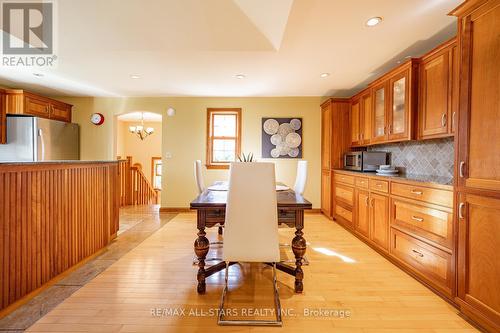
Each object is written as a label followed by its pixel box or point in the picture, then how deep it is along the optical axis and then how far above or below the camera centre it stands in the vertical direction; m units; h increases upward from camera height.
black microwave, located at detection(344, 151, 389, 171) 3.67 +0.07
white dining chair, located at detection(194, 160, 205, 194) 3.14 -0.18
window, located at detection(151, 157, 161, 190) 8.42 -0.29
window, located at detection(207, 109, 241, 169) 5.03 +0.51
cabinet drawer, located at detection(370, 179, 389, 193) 2.74 -0.26
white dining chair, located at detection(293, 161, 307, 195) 3.11 -0.18
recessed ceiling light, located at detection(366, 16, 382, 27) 2.20 +1.36
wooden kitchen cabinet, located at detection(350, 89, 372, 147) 3.71 +0.76
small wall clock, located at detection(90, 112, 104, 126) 5.03 +0.93
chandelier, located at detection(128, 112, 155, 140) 6.51 +0.93
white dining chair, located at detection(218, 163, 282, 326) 1.74 -0.42
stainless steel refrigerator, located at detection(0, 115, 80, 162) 3.96 +0.39
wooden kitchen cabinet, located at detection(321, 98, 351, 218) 4.38 +0.52
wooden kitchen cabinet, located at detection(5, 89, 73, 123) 3.94 +1.02
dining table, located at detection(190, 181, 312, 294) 1.85 -0.46
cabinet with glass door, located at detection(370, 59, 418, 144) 2.70 +0.77
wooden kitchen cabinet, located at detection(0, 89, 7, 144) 3.85 +0.67
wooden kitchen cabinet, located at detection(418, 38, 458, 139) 2.23 +0.74
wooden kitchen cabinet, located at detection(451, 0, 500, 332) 1.50 +0.01
